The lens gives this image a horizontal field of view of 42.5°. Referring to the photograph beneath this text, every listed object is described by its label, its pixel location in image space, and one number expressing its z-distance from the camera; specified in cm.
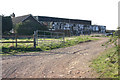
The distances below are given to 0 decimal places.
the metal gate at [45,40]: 1623
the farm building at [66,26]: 4734
